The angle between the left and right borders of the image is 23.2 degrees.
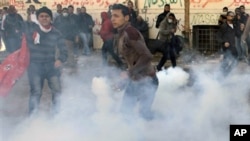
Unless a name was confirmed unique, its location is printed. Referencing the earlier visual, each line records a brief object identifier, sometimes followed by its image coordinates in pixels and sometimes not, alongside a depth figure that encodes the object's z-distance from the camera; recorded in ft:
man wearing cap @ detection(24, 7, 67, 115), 23.76
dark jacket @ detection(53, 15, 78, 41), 49.65
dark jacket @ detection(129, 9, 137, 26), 53.36
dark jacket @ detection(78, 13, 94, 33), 56.89
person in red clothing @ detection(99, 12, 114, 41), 42.59
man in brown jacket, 19.70
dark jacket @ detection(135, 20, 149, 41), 55.83
